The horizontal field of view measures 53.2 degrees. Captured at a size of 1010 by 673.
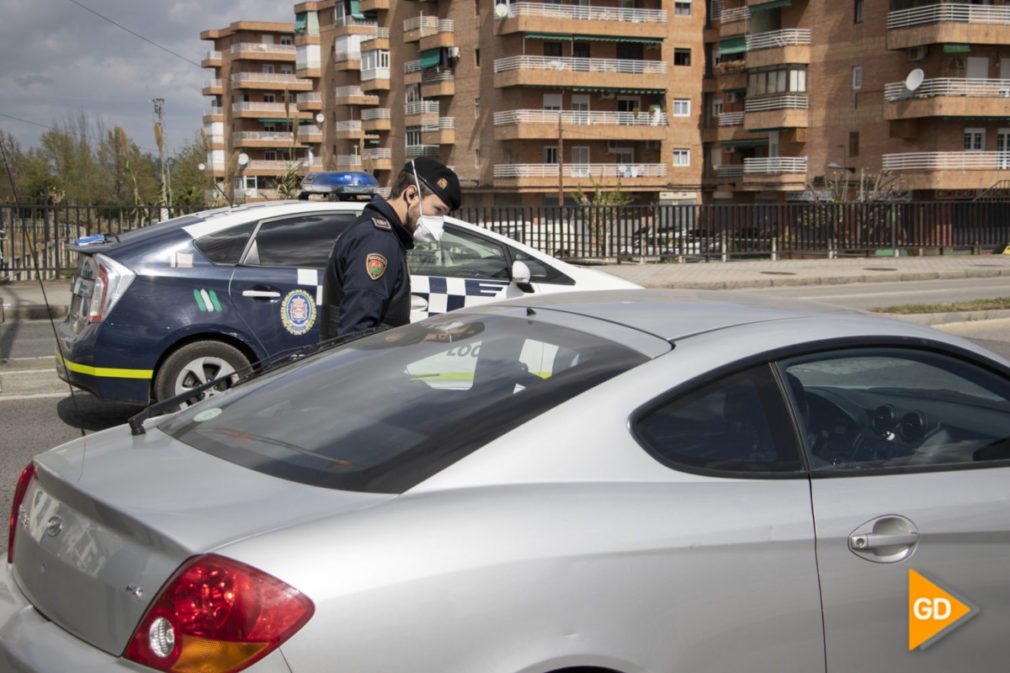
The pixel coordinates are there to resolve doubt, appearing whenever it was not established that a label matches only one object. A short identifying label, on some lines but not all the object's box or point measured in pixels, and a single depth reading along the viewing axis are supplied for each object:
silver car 2.04
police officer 4.25
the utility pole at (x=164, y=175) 16.41
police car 6.50
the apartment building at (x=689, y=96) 45.62
